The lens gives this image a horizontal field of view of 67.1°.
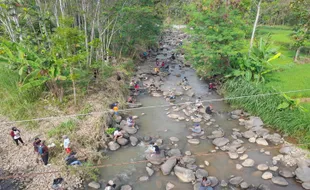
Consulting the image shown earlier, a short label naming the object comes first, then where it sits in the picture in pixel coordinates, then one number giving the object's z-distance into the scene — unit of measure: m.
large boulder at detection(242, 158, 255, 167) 10.12
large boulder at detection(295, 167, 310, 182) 9.08
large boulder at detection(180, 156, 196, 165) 10.22
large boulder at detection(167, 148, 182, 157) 10.70
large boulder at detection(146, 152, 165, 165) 10.20
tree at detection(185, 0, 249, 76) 15.19
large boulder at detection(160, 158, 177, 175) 9.66
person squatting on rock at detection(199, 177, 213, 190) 8.49
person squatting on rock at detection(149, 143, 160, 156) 10.45
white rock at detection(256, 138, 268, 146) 11.34
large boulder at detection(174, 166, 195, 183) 9.28
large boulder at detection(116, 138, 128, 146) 11.34
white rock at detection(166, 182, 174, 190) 8.93
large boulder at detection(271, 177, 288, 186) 9.07
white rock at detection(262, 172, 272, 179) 9.40
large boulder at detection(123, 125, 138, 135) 12.33
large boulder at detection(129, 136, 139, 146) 11.49
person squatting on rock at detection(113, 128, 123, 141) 11.45
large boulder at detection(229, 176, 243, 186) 9.12
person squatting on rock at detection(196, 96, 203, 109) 14.69
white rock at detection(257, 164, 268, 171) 9.84
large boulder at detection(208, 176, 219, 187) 9.09
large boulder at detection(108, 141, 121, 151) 11.04
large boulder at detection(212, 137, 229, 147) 11.45
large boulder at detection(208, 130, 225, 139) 12.11
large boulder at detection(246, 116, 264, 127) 12.68
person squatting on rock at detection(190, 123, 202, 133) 12.48
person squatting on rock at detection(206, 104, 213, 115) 14.16
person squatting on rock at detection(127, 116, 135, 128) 12.62
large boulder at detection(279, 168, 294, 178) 9.42
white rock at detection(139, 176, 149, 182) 9.36
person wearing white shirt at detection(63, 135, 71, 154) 9.67
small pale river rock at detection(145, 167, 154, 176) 9.64
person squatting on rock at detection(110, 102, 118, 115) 13.43
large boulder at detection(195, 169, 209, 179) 9.45
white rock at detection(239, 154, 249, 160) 10.53
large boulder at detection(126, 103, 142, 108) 14.87
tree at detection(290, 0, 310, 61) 17.16
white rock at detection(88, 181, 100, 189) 8.86
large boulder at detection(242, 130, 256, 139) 11.95
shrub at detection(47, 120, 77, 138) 10.50
